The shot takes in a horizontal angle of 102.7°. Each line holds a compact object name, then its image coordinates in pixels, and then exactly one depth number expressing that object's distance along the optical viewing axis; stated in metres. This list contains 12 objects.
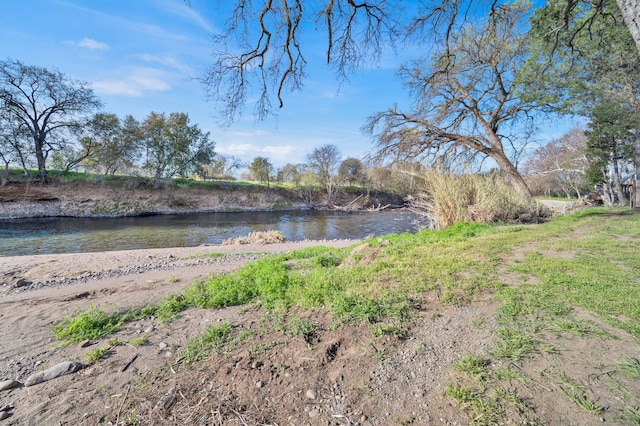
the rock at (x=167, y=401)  1.83
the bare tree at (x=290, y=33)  3.88
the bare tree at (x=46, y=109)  22.39
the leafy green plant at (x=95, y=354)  2.46
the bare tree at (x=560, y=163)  23.69
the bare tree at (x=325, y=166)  42.97
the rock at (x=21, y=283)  5.82
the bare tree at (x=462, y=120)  11.22
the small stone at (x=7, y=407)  1.89
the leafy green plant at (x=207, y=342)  2.42
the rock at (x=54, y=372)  2.18
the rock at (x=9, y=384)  2.09
